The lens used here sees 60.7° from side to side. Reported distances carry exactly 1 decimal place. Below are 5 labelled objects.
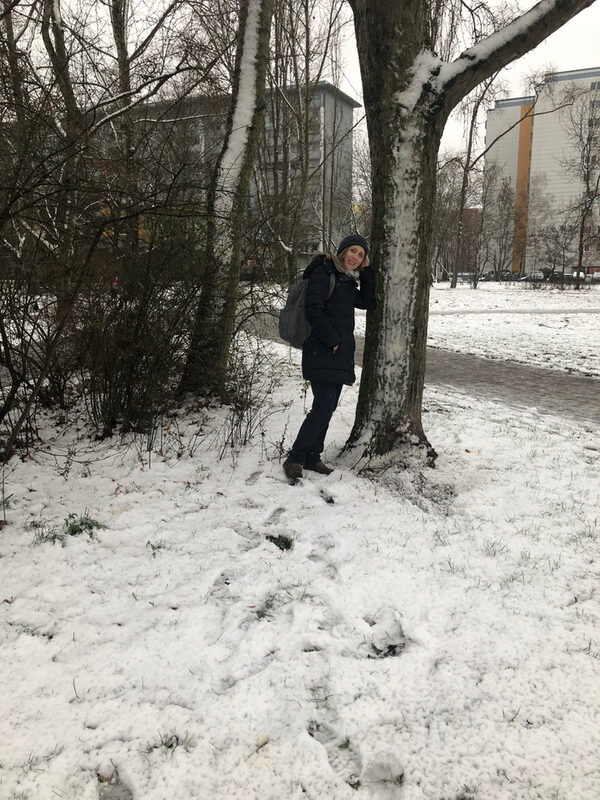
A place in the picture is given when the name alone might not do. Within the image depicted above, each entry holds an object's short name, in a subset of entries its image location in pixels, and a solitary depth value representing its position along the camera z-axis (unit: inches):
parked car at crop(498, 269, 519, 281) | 2223.2
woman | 156.2
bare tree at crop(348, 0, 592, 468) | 146.7
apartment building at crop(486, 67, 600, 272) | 2262.6
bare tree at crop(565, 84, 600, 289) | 1107.0
